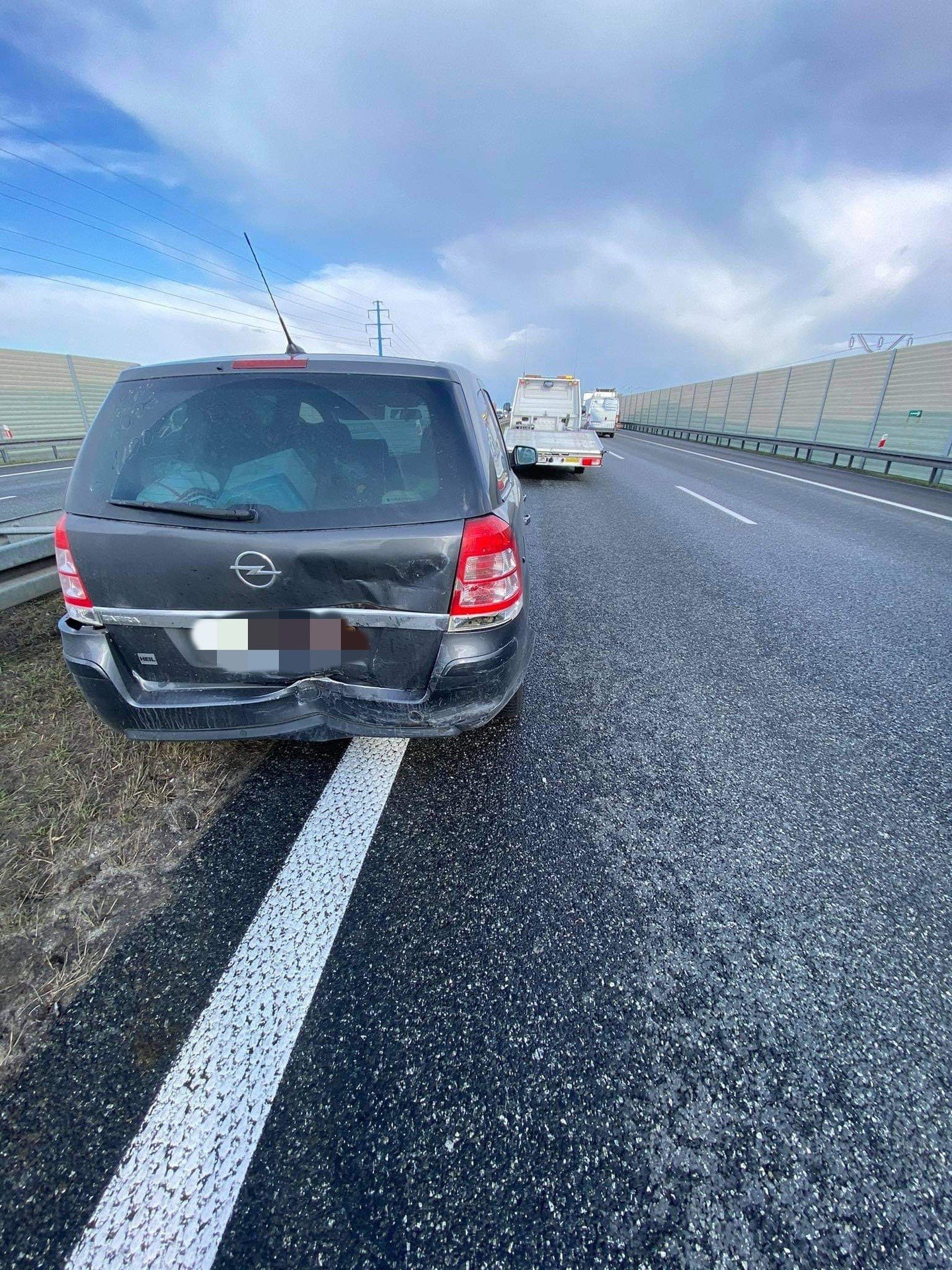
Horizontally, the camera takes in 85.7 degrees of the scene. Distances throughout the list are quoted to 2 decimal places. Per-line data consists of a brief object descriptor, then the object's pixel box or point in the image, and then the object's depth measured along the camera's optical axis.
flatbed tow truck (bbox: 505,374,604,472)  14.48
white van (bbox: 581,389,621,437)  30.14
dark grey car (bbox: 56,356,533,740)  1.75
